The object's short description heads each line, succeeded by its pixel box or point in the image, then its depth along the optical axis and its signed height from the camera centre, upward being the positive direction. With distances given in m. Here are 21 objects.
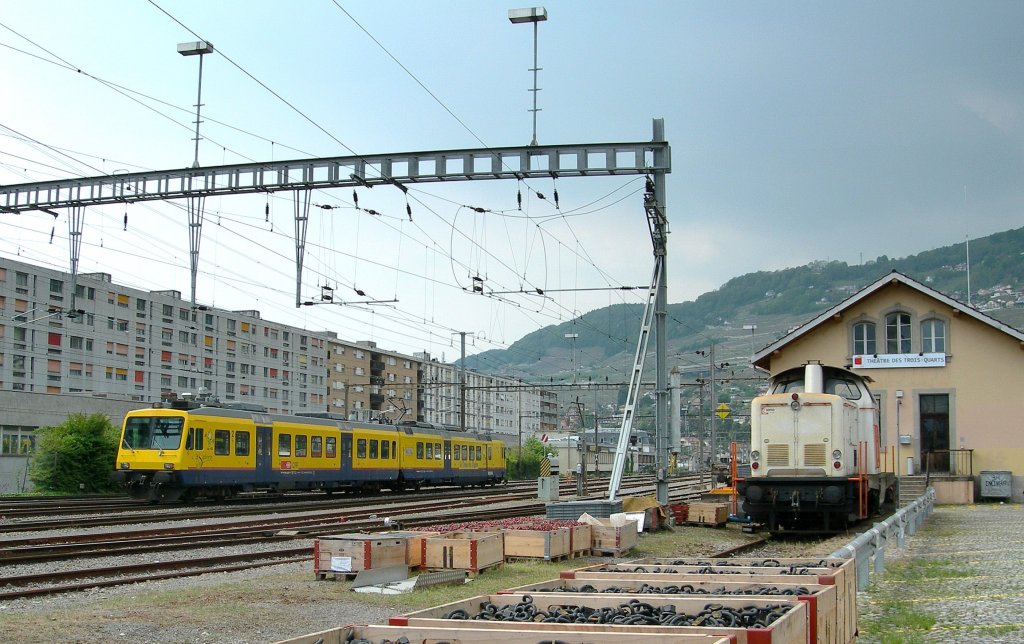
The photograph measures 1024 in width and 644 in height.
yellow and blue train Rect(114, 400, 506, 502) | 28.75 -1.74
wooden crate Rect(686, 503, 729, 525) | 23.02 -2.48
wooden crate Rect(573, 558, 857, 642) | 7.34 -1.35
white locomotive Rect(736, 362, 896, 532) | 18.66 -0.95
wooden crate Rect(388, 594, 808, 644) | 5.02 -1.22
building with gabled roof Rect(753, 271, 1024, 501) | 32.38 +1.25
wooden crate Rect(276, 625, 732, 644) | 4.90 -1.20
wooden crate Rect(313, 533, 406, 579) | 12.80 -1.98
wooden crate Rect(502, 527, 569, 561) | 15.00 -2.12
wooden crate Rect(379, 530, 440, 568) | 13.50 -1.99
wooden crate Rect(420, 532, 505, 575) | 13.22 -1.99
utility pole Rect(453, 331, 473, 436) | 53.06 +0.81
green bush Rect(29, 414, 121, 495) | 36.19 -2.11
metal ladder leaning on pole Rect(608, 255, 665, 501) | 20.41 +0.19
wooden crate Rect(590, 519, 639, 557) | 16.62 -2.24
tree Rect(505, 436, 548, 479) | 75.80 -4.48
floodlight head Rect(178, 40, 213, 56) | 22.19 +7.85
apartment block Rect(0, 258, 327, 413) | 68.00 +4.18
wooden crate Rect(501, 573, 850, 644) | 6.38 -1.31
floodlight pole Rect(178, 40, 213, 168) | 22.18 +7.85
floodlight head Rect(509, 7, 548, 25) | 21.29 +8.31
